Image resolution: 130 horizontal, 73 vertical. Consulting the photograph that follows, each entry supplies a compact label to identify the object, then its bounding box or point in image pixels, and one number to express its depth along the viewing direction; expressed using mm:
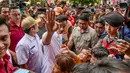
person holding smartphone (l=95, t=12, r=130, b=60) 1718
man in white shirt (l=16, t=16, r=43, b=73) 1822
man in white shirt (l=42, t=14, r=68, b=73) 1767
